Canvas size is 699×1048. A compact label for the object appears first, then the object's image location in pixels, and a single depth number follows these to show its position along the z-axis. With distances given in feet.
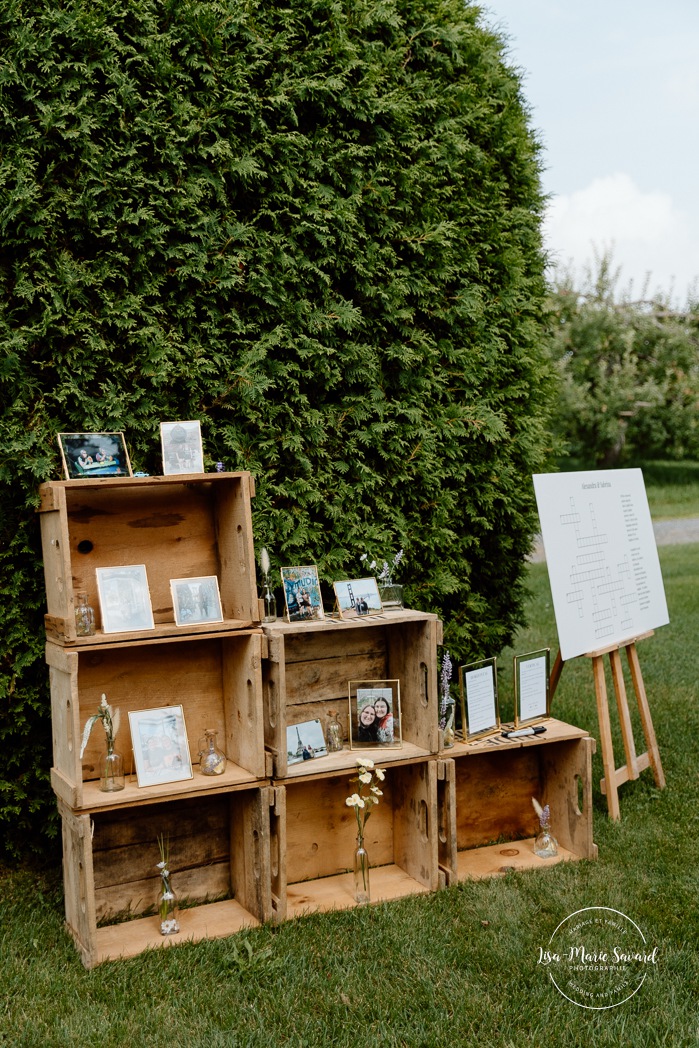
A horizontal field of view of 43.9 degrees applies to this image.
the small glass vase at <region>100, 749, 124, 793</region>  9.77
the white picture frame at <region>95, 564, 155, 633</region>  9.81
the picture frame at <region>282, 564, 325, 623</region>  11.04
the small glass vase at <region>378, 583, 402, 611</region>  11.65
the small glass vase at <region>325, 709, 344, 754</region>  11.30
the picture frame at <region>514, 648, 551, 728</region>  12.51
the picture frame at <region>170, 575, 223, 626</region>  10.30
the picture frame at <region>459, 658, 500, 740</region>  11.95
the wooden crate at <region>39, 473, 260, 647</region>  9.94
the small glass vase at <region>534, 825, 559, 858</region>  11.91
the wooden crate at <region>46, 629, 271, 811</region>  9.51
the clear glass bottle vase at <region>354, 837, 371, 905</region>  10.77
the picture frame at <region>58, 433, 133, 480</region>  9.95
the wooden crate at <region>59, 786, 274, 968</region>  9.56
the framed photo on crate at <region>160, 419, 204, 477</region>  10.50
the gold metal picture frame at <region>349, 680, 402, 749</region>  11.44
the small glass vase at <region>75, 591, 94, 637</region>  9.68
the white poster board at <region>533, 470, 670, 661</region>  12.46
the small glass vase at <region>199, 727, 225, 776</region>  10.32
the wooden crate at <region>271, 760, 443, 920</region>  11.09
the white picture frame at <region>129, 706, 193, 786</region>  10.01
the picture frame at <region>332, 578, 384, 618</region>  11.38
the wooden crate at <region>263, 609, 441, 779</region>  10.64
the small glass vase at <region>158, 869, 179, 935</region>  9.94
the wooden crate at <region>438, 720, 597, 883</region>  11.79
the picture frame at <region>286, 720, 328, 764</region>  10.90
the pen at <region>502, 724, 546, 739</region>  12.04
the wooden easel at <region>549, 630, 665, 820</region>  12.83
